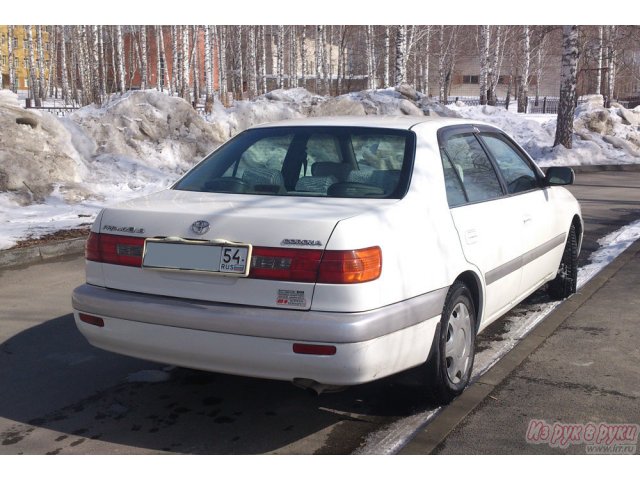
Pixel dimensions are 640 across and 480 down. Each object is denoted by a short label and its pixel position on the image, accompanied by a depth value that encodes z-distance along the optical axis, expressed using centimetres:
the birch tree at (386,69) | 3421
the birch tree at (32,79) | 4188
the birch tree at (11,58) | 4306
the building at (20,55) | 4659
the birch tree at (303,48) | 4295
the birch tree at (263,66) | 4700
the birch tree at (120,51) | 3270
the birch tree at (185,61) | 3438
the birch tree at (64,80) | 3761
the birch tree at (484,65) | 3737
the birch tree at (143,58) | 3638
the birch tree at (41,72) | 4366
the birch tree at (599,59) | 3262
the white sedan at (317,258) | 341
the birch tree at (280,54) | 4223
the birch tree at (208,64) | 3136
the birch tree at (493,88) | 4172
